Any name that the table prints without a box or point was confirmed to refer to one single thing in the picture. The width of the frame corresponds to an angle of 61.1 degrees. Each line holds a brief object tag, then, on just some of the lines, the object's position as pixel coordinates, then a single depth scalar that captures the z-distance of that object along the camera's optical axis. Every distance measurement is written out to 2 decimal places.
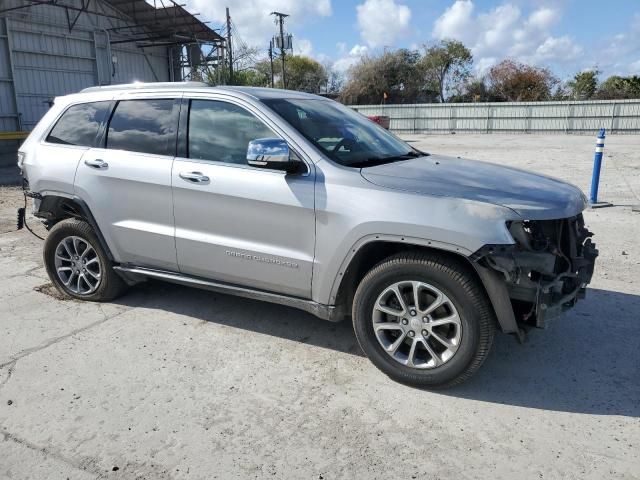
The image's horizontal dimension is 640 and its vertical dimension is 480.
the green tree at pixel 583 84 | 41.99
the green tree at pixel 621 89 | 37.66
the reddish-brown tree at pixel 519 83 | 45.94
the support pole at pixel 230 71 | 26.68
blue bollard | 9.16
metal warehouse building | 18.50
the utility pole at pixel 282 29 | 46.09
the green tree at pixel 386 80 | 49.34
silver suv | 3.21
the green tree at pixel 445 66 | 51.72
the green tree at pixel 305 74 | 60.16
